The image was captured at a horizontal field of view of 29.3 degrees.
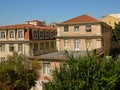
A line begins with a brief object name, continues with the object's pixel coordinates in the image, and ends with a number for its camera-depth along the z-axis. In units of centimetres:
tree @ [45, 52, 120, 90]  1742
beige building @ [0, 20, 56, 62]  4381
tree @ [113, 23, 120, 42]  5603
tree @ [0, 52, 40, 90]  2697
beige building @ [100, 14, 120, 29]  6631
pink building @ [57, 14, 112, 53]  3975
